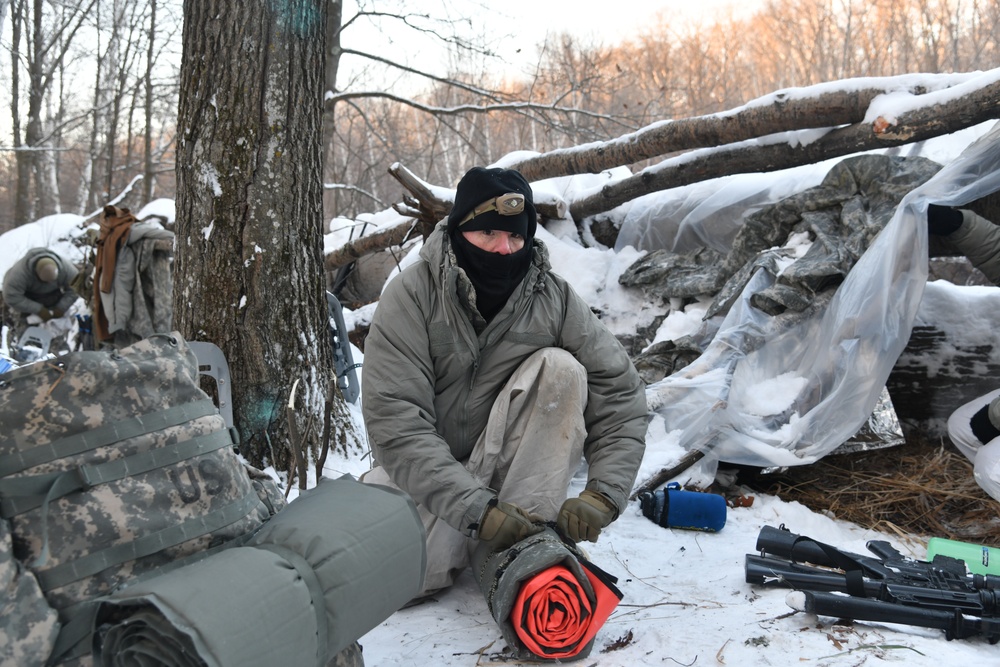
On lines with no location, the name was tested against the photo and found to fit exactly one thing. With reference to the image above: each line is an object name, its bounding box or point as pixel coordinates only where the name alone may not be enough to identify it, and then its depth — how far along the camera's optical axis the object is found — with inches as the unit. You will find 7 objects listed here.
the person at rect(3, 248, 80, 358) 244.4
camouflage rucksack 47.2
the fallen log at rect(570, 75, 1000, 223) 143.8
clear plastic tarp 123.3
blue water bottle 110.8
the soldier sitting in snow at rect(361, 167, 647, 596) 81.6
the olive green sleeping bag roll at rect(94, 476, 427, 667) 44.0
